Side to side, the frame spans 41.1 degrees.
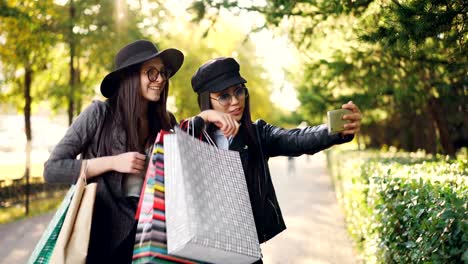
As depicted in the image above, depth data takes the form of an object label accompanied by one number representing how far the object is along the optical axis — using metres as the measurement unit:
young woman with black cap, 2.97
